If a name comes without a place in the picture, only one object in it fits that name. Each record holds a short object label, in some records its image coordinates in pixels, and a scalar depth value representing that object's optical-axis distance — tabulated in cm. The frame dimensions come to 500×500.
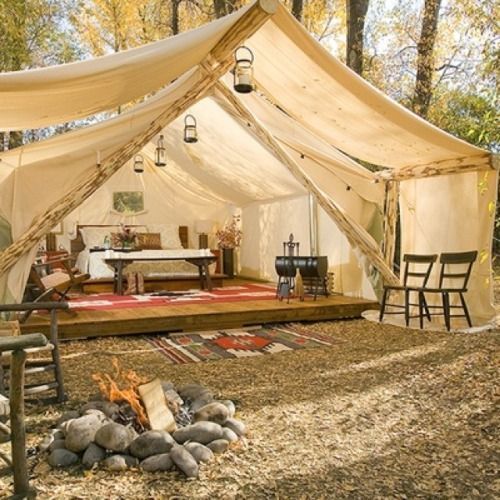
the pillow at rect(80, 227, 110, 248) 940
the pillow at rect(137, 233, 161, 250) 960
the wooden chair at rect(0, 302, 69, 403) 298
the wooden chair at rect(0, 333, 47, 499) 180
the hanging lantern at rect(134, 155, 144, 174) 896
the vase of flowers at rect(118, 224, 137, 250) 850
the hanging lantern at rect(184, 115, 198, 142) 676
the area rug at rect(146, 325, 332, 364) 431
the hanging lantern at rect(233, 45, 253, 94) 407
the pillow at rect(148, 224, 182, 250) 1000
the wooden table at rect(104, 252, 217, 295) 757
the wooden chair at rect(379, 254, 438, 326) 541
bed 828
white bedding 812
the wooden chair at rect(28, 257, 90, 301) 541
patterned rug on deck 625
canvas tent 361
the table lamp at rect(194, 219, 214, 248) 1047
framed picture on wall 1017
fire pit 220
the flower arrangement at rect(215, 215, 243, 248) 1037
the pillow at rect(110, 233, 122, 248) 884
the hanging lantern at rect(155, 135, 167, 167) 825
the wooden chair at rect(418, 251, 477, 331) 513
